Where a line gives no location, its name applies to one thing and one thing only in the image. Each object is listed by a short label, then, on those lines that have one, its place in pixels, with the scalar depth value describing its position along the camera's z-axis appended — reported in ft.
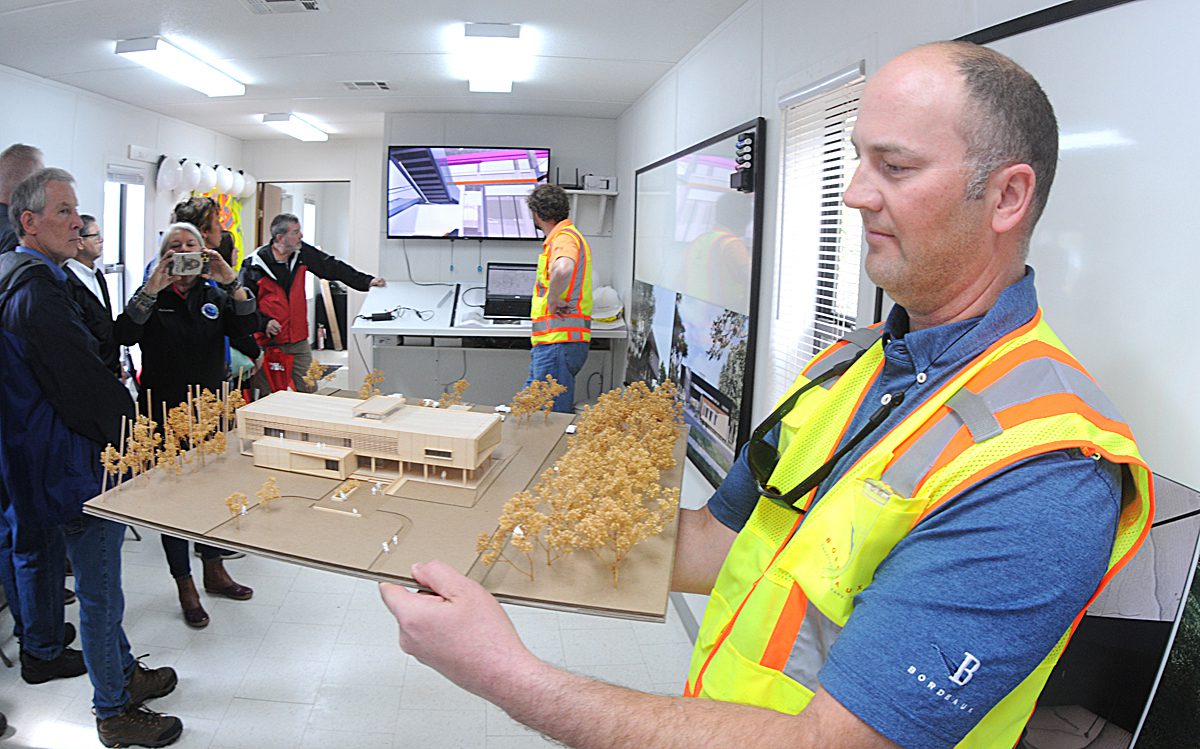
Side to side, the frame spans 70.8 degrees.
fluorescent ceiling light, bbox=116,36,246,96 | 14.12
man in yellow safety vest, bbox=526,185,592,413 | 15.46
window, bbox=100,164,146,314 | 21.63
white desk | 21.54
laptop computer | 21.91
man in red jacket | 16.60
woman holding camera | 10.00
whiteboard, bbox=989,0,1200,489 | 3.61
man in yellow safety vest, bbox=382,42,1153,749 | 2.57
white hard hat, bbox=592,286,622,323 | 21.17
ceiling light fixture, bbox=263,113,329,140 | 23.35
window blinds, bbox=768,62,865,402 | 7.53
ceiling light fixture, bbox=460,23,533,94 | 12.89
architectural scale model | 4.31
